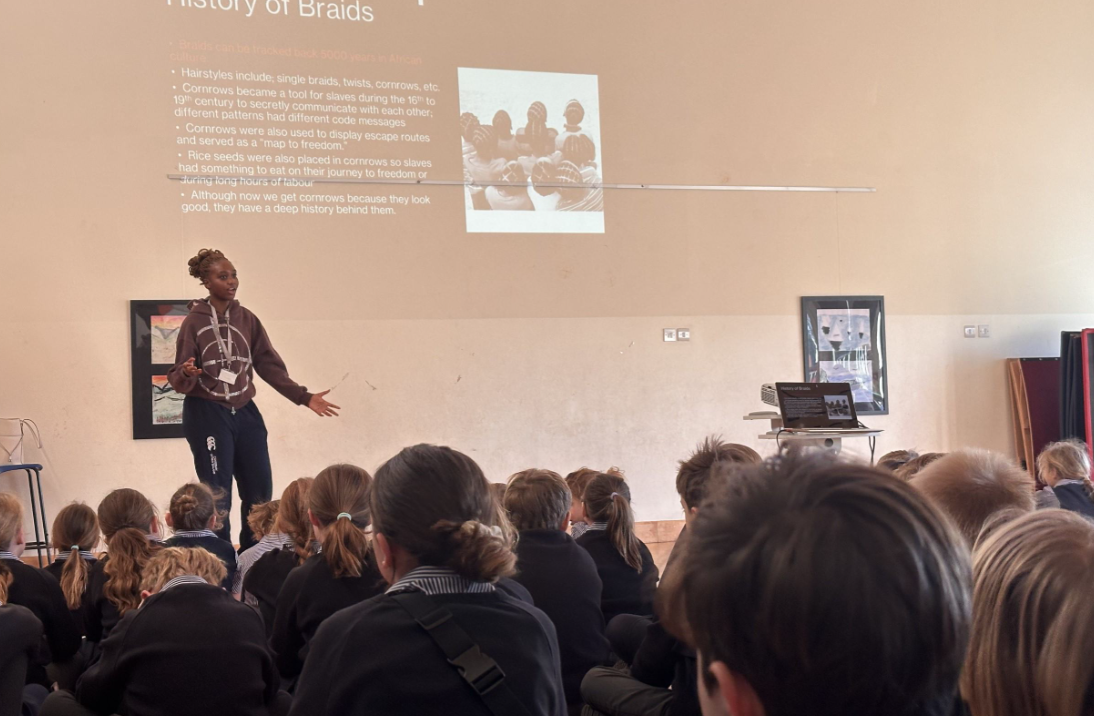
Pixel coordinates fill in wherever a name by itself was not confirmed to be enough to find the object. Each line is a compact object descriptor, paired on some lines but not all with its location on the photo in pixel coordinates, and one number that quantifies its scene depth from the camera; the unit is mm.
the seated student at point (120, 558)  2537
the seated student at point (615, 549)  2756
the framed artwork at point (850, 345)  6801
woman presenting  4391
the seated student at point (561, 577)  2438
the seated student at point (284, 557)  2689
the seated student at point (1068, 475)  3520
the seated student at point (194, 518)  3039
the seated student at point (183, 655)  1966
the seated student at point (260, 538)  2949
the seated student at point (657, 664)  1978
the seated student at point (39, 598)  2541
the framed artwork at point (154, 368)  5566
